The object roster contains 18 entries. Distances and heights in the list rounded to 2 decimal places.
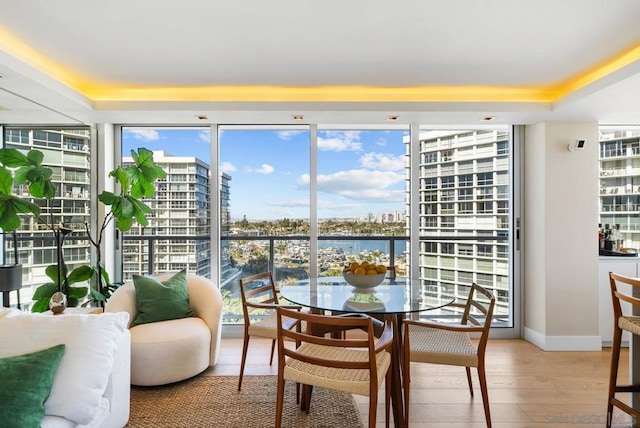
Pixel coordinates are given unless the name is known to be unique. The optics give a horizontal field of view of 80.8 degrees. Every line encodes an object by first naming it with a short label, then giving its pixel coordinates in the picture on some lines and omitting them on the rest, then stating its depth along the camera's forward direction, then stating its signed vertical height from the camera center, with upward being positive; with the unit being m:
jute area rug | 2.41 -1.33
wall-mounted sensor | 3.60 +0.66
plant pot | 2.75 -0.46
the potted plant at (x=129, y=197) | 3.36 +0.17
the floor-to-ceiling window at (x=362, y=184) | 4.12 +0.34
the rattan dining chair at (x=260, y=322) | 2.84 -0.85
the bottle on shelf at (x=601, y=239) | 4.01 -0.27
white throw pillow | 1.66 -0.64
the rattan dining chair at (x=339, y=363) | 1.86 -0.82
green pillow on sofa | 1.49 -0.71
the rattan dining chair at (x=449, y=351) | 2.27 -0.85
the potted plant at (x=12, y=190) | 2.80 +0.21
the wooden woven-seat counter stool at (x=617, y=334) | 2.16 -0.73
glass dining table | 2.28 -0.58
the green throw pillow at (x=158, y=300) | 3.08 -0.71
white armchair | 2.77 -0.95
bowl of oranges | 2.70 -0.43
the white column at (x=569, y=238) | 3.69 -0.23
